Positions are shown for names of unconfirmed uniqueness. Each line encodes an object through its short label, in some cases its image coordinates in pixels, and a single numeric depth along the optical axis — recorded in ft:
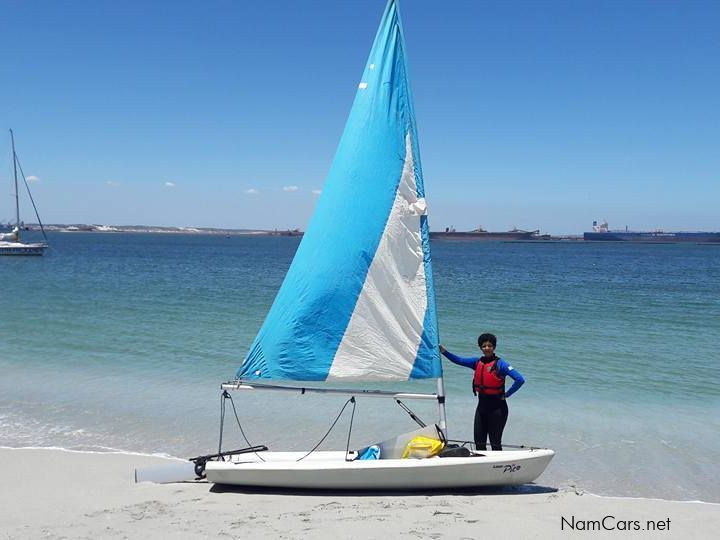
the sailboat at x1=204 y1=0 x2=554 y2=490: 19.26
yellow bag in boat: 19.43
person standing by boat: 19.98
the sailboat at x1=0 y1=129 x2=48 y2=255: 177.58
